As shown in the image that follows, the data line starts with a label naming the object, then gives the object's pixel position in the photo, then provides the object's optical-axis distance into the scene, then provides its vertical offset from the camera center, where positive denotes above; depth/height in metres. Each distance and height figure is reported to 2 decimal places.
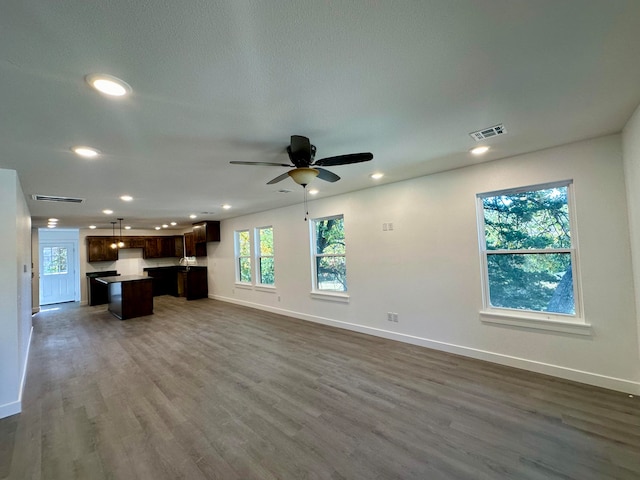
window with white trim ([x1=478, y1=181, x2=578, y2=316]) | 3.01 -0.12
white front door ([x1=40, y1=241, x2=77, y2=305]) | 8.99 -0.39
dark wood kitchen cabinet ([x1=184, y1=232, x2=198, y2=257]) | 9.01 +0.33
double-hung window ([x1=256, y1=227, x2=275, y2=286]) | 6.78 -0.13
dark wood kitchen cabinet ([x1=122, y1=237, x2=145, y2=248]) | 9.59 +0.54
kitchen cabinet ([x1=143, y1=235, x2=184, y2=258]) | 10.08 +0.35
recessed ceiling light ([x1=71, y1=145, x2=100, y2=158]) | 2.44 +0.99
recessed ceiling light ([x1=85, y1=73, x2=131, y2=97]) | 1.49 +0.99
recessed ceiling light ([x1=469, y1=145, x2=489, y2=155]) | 2.88 +0.98
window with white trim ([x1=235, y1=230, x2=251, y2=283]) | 7.52 -0.12
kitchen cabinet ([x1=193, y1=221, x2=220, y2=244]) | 8.25 +0.68
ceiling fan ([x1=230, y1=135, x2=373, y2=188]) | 2.26 +0.74
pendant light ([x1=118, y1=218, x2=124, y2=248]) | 8.90 +0.48
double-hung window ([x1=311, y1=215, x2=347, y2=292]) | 5.20 -0.12
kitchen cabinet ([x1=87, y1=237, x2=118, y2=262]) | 9.03 +0.29
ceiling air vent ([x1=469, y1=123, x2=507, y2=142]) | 2.41 +0.98
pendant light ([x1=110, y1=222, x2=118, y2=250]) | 8.89 +0.72
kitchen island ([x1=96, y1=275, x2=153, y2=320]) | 6.40 -0.95
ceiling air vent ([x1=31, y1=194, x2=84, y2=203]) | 4.18 +0.99
